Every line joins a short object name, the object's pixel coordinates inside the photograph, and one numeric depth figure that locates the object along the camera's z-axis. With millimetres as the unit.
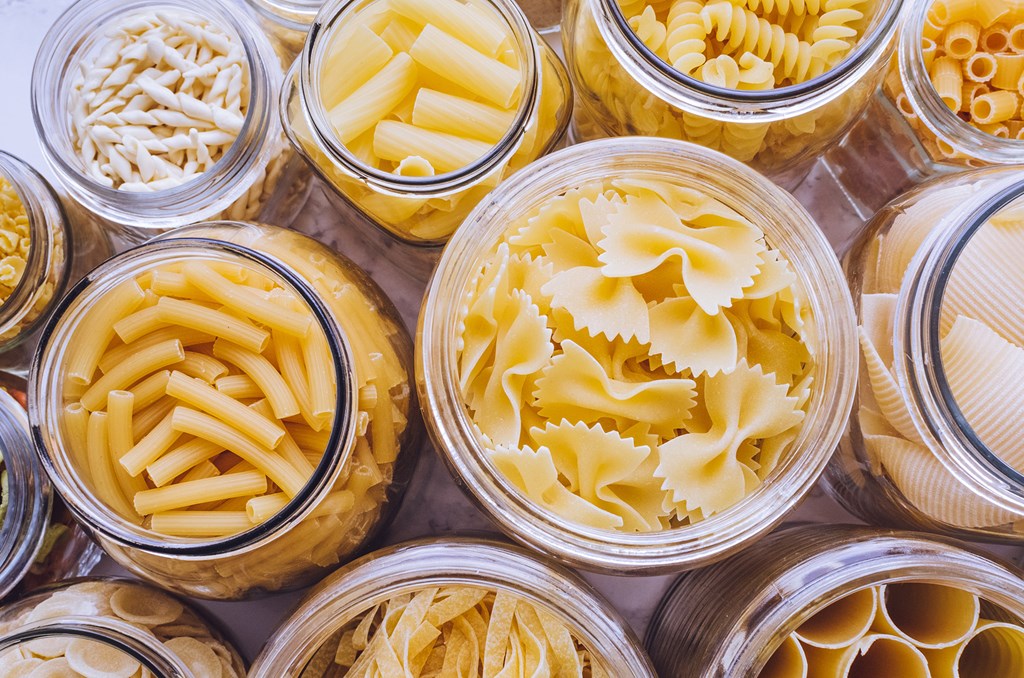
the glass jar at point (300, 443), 289
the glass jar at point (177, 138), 336
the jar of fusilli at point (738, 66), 292
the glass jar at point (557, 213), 282
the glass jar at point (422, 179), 307
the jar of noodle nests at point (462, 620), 302
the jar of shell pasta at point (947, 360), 284
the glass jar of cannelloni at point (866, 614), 295
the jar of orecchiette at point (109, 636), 305
